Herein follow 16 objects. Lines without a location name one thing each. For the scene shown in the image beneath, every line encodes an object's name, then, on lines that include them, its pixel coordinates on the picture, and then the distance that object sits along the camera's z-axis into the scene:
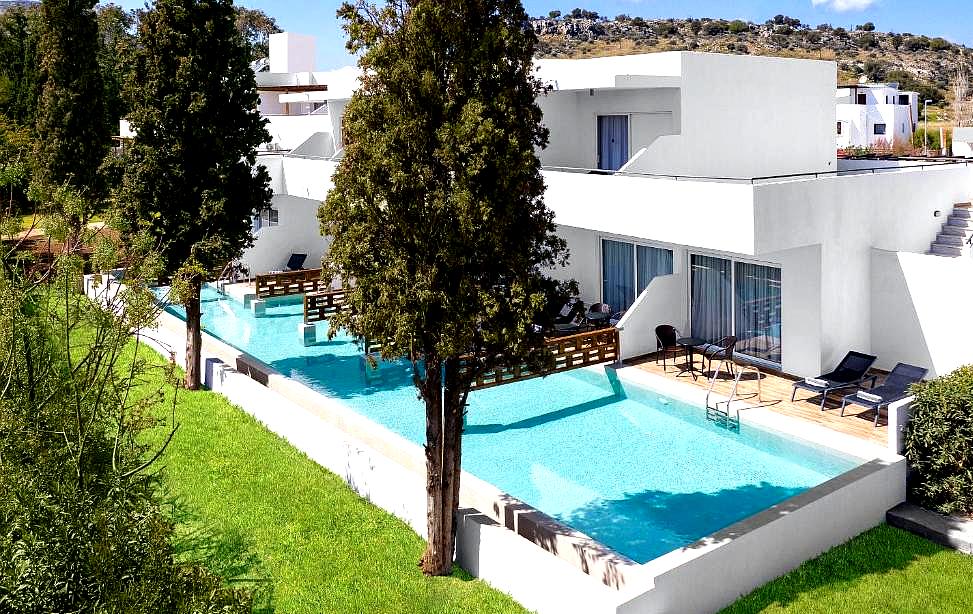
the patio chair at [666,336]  20.55
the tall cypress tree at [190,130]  18.84
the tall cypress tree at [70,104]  33.59
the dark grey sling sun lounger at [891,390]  15.95
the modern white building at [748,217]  17.66
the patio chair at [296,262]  33.78
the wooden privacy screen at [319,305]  26.17
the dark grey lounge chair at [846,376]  17.12
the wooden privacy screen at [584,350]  19.98
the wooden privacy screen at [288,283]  30.20
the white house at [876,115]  71.50
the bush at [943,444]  12.72
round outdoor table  19.89
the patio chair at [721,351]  19.48
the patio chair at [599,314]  23.33
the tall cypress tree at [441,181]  10.23
